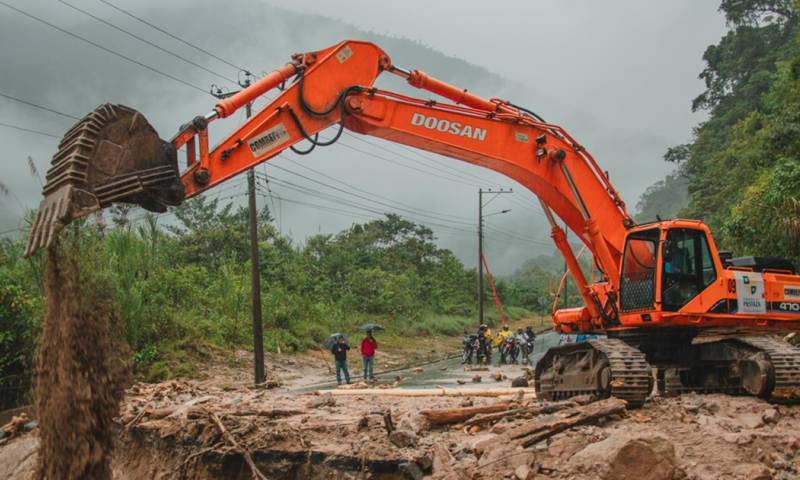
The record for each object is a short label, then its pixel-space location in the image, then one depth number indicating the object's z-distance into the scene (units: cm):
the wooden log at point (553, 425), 742
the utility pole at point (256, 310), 2038
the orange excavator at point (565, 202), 738
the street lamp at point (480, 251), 3732
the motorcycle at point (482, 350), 2672
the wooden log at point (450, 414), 869
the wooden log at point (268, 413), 951
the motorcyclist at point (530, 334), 2845
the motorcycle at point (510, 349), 2628
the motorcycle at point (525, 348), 2614
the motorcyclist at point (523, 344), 2617
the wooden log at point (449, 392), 1216
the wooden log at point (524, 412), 836
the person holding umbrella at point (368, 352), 2027
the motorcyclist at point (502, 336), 2649
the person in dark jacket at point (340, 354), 1939
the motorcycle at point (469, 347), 2672
